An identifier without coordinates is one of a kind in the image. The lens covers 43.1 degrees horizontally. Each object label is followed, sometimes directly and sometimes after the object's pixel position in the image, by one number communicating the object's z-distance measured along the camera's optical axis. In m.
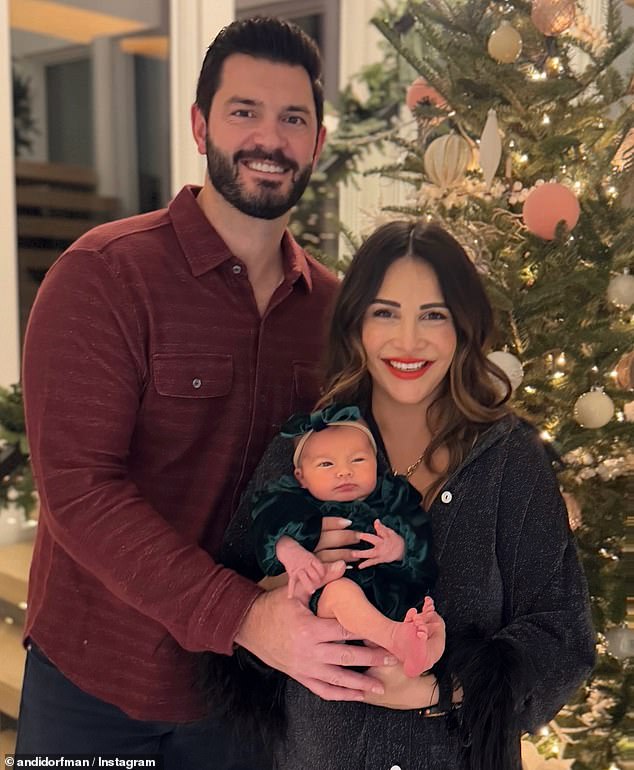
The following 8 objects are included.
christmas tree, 1.74
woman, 1.21
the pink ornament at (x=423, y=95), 2.01
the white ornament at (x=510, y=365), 1.67
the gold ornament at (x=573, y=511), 1.74
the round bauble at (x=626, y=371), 1.70
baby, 1.13
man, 1.36
